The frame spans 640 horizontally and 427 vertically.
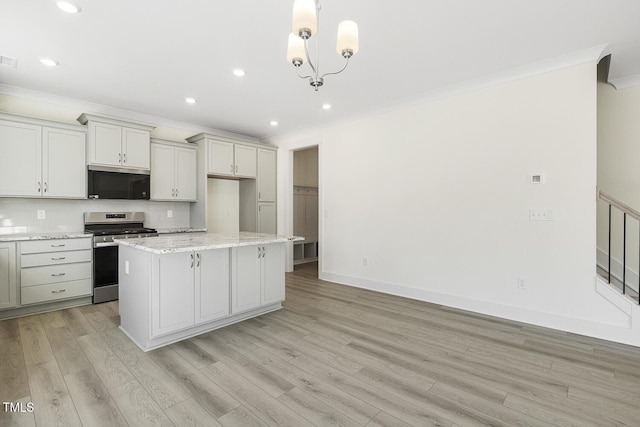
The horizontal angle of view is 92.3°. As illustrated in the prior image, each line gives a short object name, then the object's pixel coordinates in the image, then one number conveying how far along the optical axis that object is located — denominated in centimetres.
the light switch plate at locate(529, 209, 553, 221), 317
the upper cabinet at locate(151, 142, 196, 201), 483
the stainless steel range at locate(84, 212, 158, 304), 403
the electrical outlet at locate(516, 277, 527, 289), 332
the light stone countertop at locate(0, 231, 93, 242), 344
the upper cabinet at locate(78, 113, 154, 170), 413
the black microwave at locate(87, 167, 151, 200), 421
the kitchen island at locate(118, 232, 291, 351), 267
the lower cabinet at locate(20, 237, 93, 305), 354
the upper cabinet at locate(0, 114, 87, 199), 362
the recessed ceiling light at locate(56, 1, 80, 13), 225
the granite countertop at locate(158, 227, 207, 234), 491
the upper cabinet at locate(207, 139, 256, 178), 520
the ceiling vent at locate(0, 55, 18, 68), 307
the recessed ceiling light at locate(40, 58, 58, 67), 311
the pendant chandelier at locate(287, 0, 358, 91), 168
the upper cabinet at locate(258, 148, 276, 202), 584
